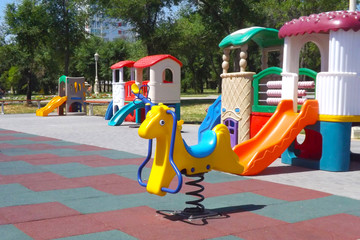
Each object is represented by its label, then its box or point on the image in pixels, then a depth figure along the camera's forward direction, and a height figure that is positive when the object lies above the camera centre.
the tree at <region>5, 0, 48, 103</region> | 35.06 +4.86
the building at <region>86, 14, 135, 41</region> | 34.88 +5.09
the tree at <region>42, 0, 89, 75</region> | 35.25 +5.09
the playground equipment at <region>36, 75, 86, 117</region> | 26.70 -0.61
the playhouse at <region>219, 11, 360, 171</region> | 9.15 +0.01
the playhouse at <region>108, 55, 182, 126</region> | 18.48 +0.11
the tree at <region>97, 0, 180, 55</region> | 31.92 +5.24
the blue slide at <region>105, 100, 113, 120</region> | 23.66 -1.34
